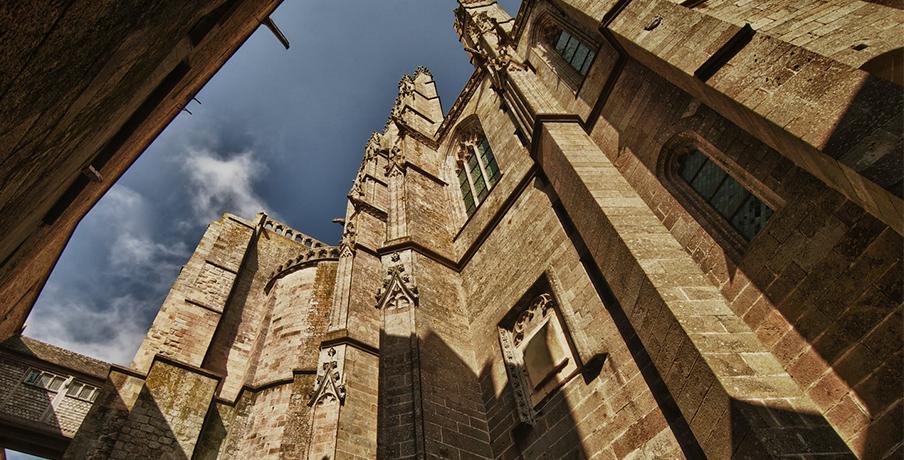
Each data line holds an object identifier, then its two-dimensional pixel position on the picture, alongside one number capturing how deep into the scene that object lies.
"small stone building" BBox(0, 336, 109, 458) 9.68
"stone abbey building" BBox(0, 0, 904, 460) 2.75
